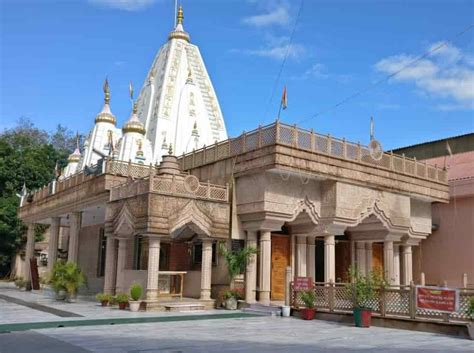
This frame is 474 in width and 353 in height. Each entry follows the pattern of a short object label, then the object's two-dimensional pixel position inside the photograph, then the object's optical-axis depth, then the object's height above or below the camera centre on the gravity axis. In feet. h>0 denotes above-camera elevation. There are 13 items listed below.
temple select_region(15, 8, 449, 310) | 54.75 +6.55
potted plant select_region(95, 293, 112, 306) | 56.18 -4.05
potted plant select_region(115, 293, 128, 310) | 52.75 -4.04
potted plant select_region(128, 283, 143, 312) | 51.55 -3.60
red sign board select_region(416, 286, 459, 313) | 38.19 -2.20
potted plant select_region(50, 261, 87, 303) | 58.65 -1.98
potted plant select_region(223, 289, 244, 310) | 55.88 -3.64
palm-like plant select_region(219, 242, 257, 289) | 56.55 +0.54
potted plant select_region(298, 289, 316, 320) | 47.70 -3.56
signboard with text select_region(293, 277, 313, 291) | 49.65 -1.62
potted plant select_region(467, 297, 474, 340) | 35.63 -3.15
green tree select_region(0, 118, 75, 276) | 111.65 +19.73
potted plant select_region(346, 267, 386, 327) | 42.42 -2.21
